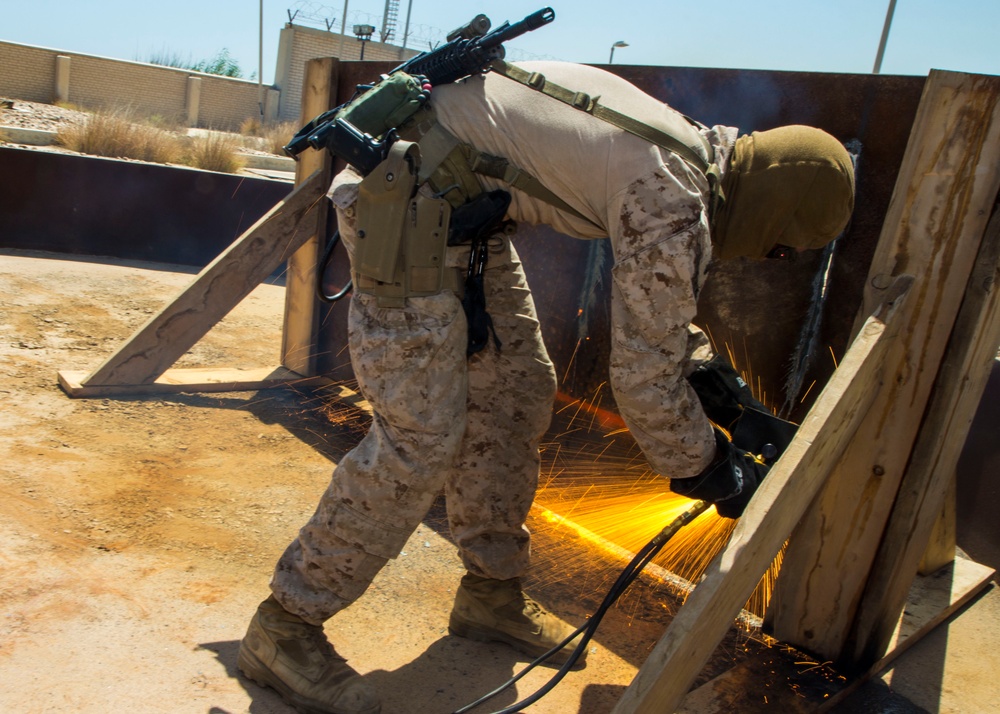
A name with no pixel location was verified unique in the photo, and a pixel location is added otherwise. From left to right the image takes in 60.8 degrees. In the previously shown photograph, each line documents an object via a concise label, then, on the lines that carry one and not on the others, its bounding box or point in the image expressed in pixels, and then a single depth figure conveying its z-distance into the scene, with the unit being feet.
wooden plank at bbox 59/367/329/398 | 12.98
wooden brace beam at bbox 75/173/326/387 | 13.16
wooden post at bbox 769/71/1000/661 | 7.00
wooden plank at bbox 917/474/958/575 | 9.92
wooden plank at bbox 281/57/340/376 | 14.16
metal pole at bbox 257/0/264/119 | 106.22
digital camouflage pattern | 6.30
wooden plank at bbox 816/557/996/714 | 8.67
